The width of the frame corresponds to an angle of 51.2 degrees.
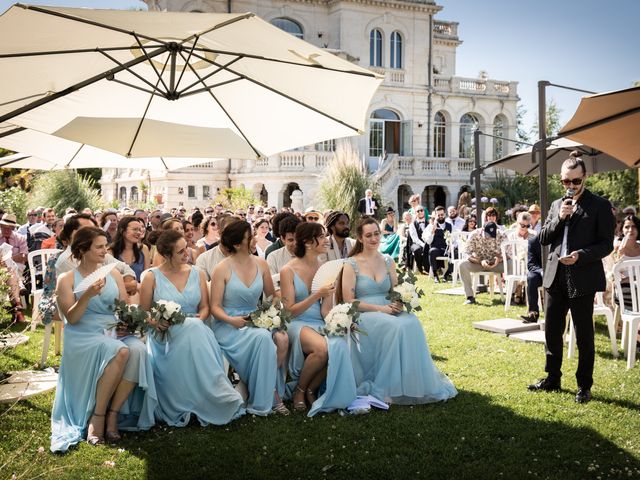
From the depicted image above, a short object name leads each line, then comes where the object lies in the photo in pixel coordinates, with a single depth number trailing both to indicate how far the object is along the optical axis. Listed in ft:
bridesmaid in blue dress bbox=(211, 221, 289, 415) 20.42
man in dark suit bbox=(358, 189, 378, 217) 66.23
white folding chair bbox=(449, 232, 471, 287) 47.12
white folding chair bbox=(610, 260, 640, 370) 24.47
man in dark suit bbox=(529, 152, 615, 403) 20.48
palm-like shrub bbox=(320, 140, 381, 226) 79.20
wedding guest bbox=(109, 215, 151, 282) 25.43
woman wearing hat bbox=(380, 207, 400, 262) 58.03
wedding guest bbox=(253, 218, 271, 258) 34.99
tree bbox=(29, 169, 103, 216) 82.79
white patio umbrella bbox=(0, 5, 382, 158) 15.57
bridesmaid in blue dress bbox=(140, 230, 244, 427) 19.40
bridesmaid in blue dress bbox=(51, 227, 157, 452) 18.30
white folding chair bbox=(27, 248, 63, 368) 25.26
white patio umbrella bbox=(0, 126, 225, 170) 24.93
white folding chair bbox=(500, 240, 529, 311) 37.19
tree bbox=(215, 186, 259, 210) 91.30
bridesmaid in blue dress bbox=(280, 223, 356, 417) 20.61
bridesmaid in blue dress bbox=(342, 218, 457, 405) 21.38
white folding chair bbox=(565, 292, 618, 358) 26.44
